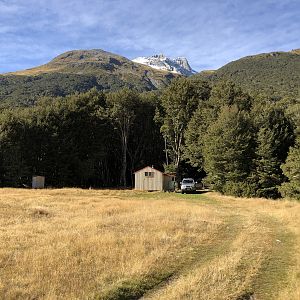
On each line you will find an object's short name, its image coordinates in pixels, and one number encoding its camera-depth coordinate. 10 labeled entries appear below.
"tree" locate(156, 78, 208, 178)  74.50
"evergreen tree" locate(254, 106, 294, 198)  52.09
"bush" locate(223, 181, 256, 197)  52.88
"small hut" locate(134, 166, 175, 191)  67.81
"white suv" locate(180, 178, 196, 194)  61.78
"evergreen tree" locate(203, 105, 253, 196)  55.59
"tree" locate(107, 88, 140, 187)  77.50
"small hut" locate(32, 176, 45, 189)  66.31
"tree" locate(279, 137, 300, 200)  46.38
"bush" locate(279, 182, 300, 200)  46.59
